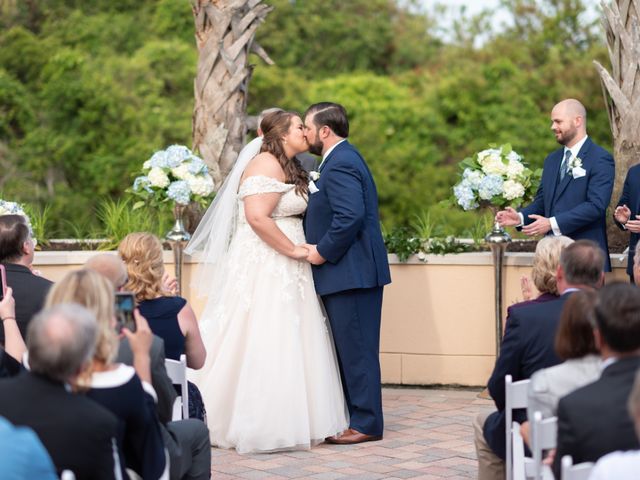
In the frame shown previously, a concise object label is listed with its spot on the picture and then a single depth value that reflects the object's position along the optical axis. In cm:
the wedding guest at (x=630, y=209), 639
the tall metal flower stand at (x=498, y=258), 719
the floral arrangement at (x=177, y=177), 738
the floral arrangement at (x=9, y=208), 708
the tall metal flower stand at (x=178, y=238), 747
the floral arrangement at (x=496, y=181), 707
